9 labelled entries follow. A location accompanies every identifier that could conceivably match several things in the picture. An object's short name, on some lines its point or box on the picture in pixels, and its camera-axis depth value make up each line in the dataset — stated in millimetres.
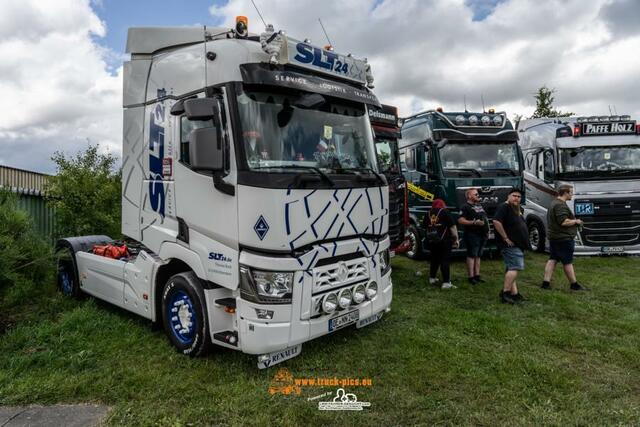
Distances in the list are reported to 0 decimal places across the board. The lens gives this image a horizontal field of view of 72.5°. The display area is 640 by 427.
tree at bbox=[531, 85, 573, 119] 22531
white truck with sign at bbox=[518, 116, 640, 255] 10406
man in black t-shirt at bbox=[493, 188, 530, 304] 6473
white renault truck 3865
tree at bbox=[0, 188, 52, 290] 5012
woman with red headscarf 7445
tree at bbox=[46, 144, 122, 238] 8727
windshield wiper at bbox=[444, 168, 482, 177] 9797
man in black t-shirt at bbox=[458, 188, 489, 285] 7820
